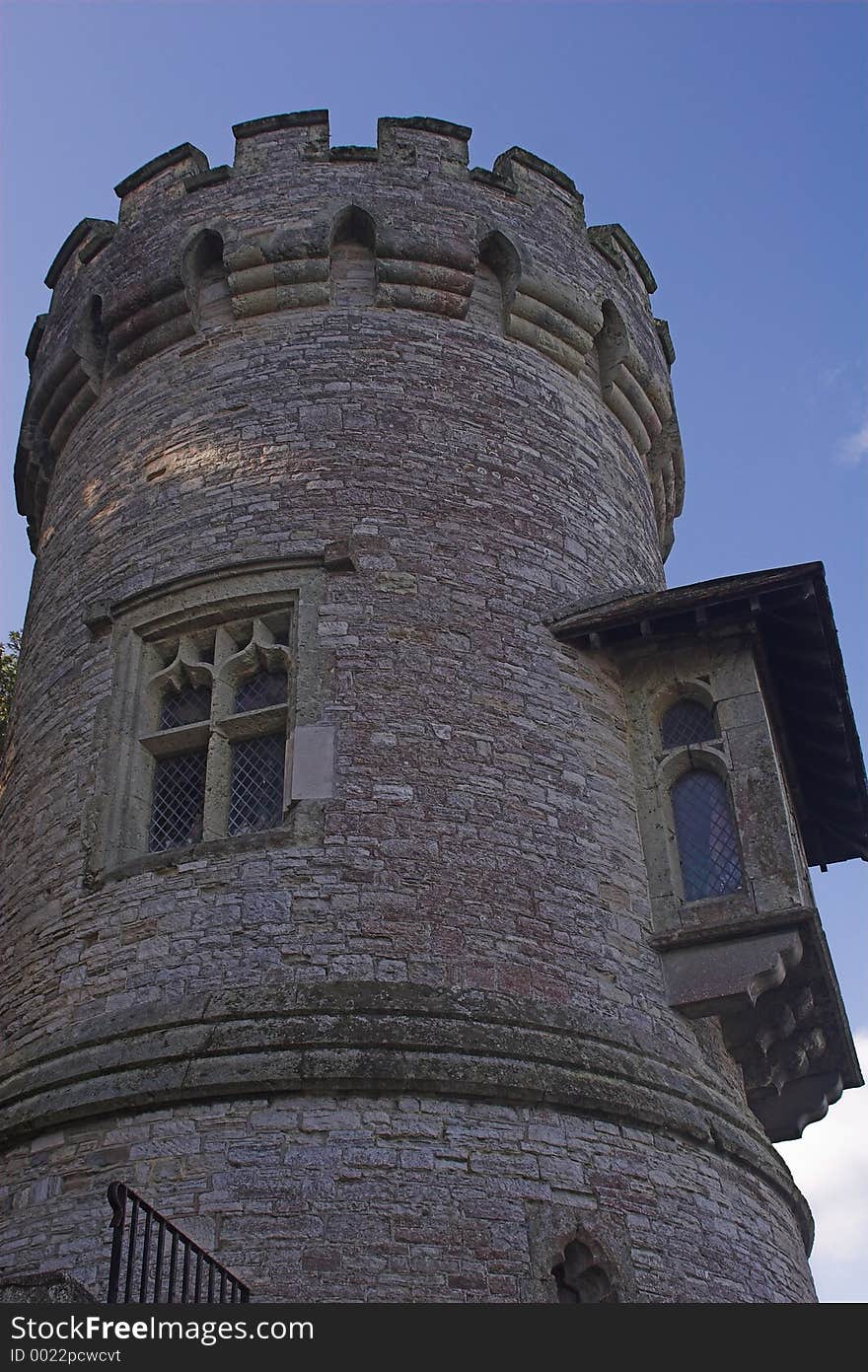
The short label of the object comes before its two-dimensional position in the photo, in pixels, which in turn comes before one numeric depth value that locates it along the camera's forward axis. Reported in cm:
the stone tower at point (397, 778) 738
